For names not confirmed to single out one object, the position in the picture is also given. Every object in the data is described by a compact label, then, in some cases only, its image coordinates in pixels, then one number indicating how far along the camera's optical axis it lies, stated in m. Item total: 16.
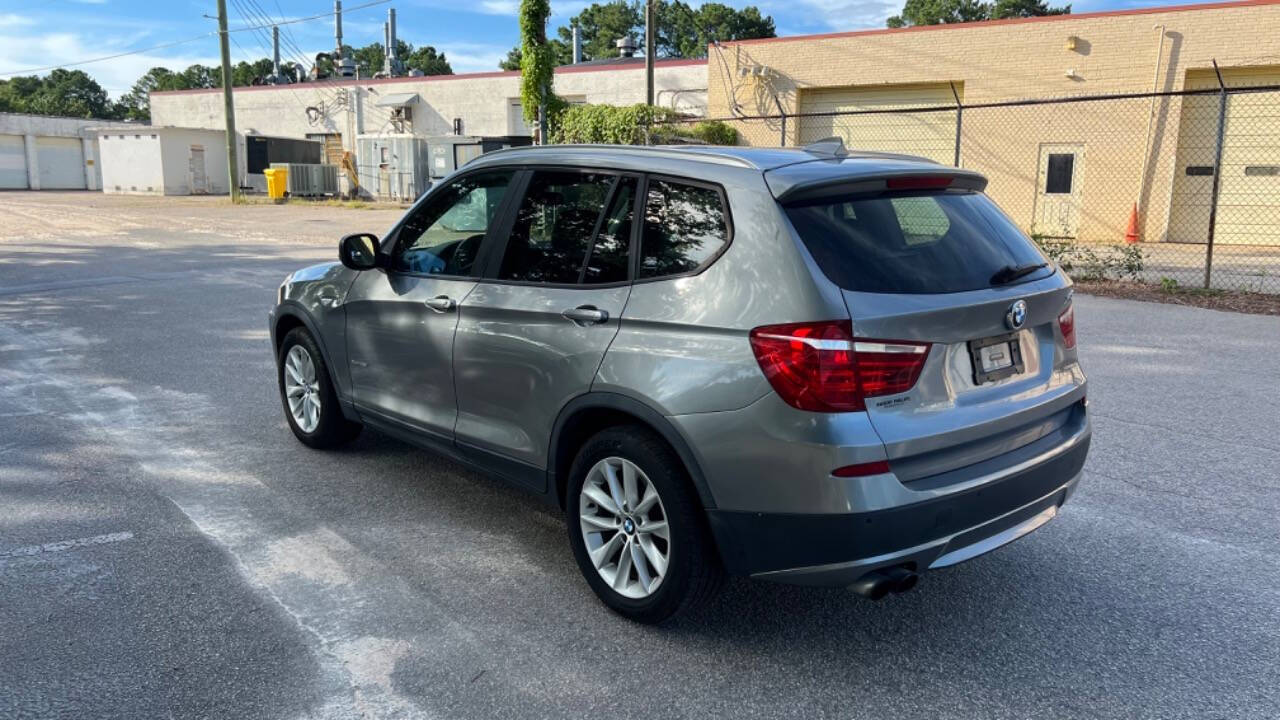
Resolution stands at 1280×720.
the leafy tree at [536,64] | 21.53
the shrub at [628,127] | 22.41
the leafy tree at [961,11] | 67.56
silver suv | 2.93
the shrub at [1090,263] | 13.04
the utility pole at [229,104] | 34.31
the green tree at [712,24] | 82.12
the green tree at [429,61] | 97.00
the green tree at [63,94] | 98.31
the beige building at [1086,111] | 20.02
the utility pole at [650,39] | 24.31
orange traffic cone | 20.78
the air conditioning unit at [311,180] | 37.19
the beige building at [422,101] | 31.80
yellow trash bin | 34.94
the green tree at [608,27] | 92.00
